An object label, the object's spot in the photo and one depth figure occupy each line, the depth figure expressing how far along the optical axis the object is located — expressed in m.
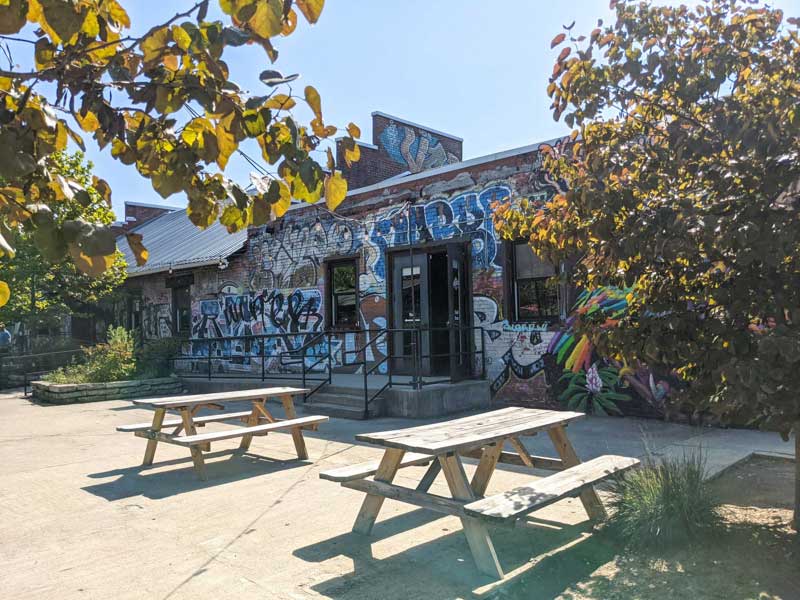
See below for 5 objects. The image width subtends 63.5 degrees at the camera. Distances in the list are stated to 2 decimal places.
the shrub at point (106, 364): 14.34
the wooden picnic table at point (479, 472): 3.84
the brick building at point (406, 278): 10.69
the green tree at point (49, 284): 16.42
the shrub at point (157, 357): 15.41
